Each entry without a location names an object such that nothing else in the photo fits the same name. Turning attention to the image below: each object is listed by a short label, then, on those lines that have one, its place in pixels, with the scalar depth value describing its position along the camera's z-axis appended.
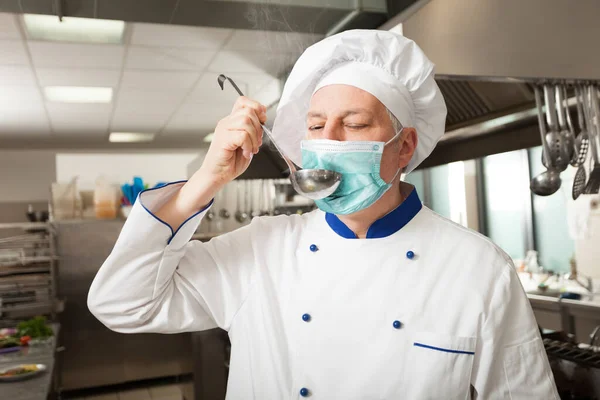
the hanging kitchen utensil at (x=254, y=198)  4.57
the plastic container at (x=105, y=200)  4.93
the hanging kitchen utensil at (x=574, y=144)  2.16
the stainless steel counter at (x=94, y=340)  4.82
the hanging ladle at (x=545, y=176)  2.19
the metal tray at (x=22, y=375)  2.21
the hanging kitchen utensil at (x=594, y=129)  2.16
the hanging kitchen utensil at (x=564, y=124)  2.17
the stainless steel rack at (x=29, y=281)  4.30
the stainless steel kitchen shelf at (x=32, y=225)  4.32
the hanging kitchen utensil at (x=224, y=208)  4.77
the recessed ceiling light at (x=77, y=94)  4.45
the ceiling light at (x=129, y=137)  6.42
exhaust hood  1.88
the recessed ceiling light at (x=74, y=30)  2.97
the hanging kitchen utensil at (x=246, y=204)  4.61
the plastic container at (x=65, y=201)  5.22
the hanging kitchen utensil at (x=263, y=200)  4.54
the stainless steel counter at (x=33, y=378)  2.03
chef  1.05
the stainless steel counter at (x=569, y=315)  3.41
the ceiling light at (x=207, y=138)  6.09
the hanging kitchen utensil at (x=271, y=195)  4.47
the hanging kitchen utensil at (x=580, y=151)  2.18
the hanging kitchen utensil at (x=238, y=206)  4.64
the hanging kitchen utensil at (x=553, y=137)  2.17
